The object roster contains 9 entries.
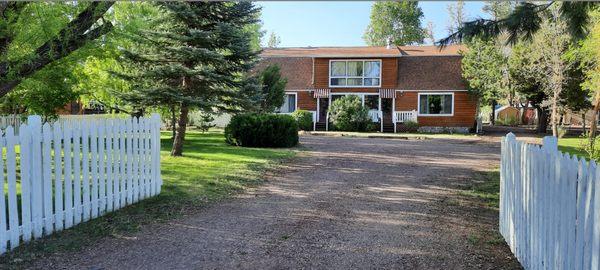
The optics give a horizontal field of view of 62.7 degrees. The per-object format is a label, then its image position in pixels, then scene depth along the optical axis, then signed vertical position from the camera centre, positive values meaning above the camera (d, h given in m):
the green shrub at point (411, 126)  31.88 -0.62
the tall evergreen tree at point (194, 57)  13.65 +1.64
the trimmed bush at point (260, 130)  17.31 -0.52
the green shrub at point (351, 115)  30.47 +0.06
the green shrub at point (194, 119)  32.31 -0.27
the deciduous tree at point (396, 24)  60.75 +11.45
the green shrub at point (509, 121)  43.91 -0.36
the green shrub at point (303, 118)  30.31 -0.14
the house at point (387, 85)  33.03 +2.20
